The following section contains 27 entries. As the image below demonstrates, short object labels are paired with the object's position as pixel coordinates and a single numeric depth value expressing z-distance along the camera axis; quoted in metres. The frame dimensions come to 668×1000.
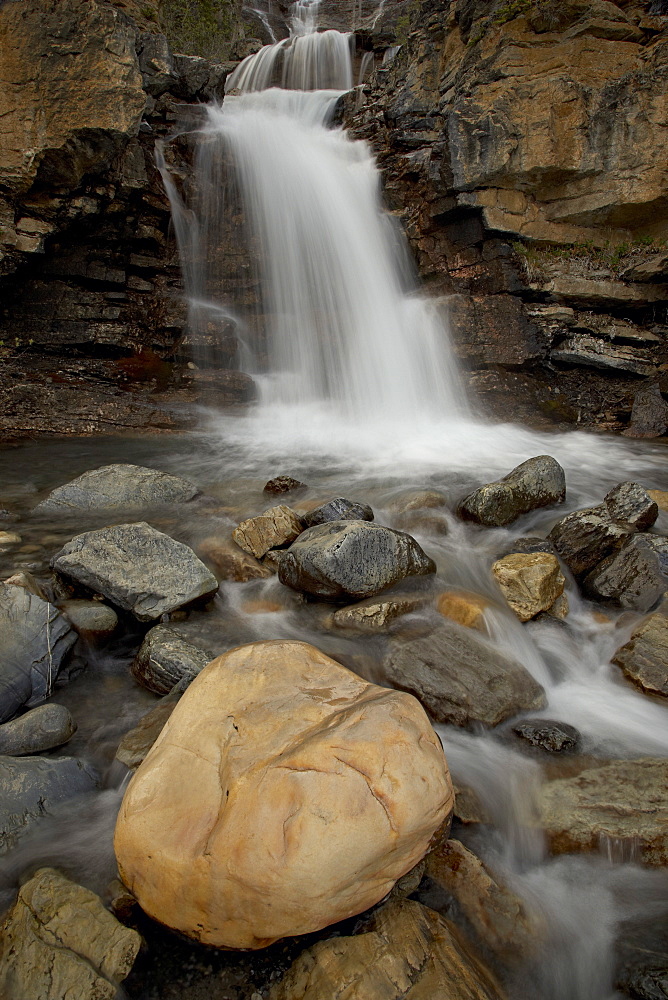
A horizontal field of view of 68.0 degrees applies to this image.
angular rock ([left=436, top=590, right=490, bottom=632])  4.04
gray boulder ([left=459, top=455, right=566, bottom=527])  5.74
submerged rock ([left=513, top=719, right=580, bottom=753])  3.11
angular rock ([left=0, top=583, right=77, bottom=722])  3.14
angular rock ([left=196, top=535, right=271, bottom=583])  4.78
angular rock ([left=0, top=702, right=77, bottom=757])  2.74
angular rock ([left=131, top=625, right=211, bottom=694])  3.33
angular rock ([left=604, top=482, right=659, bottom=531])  5.33
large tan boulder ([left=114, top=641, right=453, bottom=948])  1.77
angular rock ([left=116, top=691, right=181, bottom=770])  2.76
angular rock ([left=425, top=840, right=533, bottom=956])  2.13
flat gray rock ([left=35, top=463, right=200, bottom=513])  5.94
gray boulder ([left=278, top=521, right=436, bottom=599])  4.16
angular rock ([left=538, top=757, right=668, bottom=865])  2.49
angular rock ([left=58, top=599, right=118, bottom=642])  3.76
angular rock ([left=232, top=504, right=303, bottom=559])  5.07
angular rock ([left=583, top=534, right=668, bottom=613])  4.47
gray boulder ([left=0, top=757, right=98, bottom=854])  2.33
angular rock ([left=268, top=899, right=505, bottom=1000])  1.76
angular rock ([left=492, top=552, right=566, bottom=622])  4.36
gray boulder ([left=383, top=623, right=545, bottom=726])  3.31
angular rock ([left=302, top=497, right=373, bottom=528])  5.34
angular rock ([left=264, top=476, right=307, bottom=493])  6.95
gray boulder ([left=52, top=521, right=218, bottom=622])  3.96
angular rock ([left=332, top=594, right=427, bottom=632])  3.99
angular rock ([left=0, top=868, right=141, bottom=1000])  1.76
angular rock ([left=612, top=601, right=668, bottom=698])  3.62
